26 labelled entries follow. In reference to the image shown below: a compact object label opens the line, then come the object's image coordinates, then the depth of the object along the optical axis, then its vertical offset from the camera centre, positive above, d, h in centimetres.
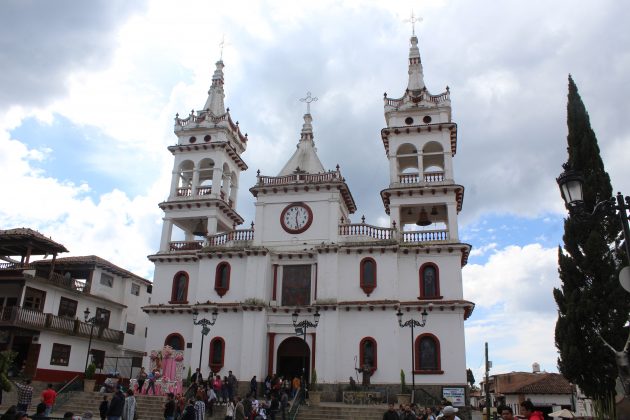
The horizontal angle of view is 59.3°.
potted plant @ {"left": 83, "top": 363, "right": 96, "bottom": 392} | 3020 -15
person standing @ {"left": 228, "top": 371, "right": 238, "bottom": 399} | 2850 -19
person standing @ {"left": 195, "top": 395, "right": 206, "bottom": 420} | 1846 -92
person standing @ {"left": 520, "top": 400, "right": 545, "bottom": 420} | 948 -35
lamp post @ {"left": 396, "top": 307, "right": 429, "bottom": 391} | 3053 +357
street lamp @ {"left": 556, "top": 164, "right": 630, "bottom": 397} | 892 +303
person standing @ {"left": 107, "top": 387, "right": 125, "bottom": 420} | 1642 -85
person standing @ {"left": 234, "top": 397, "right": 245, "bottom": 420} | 2064 -108
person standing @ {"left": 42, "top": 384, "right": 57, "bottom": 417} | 2058 -76
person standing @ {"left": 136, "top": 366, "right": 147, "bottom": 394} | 2911 -7
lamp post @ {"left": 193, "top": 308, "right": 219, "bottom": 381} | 3300 +347
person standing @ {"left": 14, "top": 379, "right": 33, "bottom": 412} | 2225 -80
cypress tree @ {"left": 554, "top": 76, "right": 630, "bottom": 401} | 1988 +337
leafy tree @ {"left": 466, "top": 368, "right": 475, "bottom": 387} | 3864 +78
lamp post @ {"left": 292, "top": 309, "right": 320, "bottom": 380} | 3274 +339
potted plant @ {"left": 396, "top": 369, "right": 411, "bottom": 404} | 2866 -36
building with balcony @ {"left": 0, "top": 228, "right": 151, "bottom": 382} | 3634 +474
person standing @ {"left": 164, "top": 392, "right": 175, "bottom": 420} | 1898 -100
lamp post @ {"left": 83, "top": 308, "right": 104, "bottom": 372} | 3935 +414
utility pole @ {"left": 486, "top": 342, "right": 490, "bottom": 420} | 2957 +79
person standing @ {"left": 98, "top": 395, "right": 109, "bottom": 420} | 1892 -99
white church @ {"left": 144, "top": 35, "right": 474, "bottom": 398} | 3309 +683
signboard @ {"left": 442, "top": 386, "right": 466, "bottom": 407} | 3070 -34
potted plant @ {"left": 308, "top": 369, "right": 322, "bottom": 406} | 2768 -62
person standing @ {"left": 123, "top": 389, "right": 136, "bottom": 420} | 1753 -88
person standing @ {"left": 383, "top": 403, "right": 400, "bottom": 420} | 1540 -77
